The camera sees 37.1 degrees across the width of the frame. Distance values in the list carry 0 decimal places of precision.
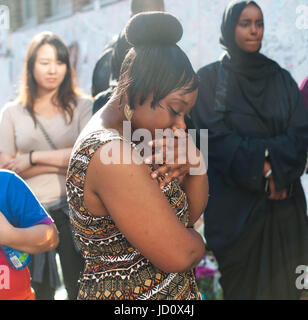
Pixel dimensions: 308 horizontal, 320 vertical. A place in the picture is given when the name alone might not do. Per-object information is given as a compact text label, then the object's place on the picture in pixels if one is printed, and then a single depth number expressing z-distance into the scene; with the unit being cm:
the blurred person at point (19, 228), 172
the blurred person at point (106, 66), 254
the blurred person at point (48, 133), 279
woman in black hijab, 278
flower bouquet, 356
